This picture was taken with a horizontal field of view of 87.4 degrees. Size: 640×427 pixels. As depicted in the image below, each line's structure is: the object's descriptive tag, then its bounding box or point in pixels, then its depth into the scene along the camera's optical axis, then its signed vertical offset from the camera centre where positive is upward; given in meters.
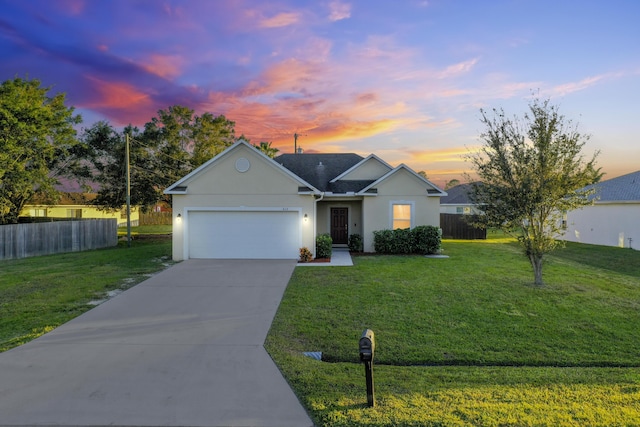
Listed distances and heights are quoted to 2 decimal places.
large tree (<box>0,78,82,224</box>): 17.39 +4.30
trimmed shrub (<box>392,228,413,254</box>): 15.80 -1.28
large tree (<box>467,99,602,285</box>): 9.27 +1.06
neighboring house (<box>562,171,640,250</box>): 17.47 -0.30
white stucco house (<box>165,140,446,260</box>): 13.98 +0.25
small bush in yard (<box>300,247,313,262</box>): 13.79 -1.66
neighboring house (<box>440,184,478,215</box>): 34.62 +1.06
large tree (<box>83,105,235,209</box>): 22.77 +4.82
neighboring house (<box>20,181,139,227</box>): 32.06 +0.57
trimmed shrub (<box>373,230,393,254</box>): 15.84 -1.28
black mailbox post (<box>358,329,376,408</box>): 3.53 -1.50
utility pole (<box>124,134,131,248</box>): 19.65 +0.98
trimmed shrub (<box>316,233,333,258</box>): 14.43 -1.41
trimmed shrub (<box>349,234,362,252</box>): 16.91 -1.45
